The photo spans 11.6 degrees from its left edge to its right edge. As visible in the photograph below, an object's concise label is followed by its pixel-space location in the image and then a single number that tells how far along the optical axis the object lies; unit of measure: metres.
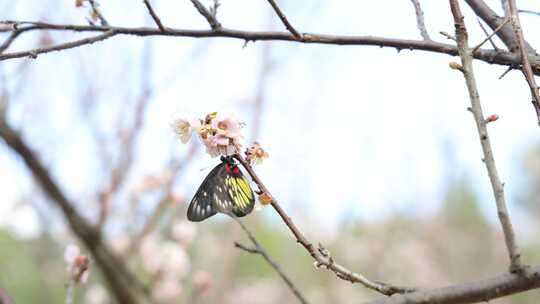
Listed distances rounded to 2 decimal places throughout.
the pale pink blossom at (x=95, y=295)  4.30
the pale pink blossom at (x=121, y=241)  3.26
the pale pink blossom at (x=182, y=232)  3.49
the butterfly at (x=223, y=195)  1.46
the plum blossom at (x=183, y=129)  1.45
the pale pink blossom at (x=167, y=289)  3.83
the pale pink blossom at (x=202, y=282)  2.68
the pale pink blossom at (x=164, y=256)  3.36
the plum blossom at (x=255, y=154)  1.44
